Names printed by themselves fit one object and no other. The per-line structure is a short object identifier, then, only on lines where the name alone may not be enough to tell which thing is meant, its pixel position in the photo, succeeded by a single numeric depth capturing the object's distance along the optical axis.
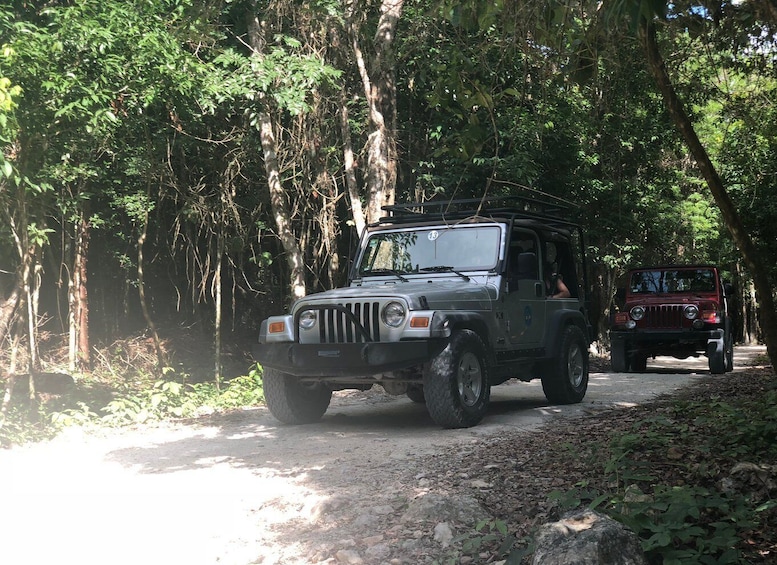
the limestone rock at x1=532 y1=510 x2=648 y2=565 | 3.92
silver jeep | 8.20
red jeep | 16.12
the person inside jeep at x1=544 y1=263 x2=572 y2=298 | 10.54
